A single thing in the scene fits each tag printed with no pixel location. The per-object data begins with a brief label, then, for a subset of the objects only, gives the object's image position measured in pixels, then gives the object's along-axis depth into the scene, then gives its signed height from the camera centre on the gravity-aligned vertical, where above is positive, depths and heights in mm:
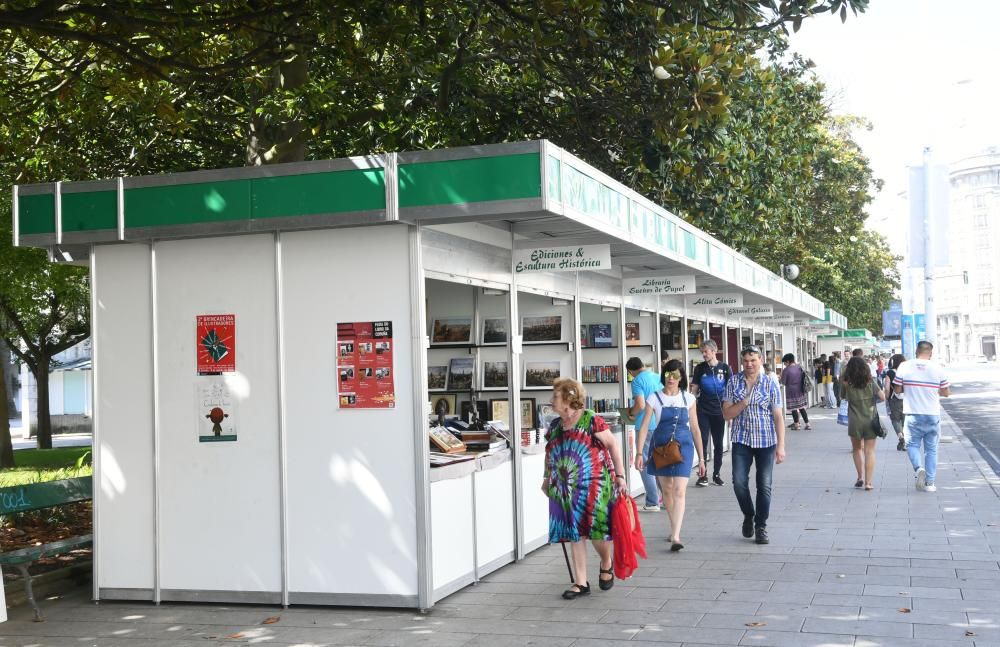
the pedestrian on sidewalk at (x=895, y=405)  18197 -948
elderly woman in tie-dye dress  7727 -828
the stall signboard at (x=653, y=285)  13703 +849
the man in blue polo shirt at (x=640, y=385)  11000 -298
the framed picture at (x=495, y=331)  11914 +292
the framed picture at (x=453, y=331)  12008 +310
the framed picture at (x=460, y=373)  11891 -143
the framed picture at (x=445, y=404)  11844 -469
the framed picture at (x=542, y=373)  12172 -172
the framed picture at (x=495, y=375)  11820 -176
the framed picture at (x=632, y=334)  16172 +304
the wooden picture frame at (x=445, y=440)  8531 -625
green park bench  7664 -987
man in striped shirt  12758 -553
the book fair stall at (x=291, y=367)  7609 -19
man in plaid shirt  9797 -666
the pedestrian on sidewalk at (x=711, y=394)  13508 -516
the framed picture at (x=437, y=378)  11977 -194
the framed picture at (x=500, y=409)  11633 -528
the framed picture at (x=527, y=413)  11789 -588
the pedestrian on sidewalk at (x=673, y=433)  9664 -686
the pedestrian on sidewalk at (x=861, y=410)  13125 -715
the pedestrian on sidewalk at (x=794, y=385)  23406 -725
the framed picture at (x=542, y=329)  12219 +309
